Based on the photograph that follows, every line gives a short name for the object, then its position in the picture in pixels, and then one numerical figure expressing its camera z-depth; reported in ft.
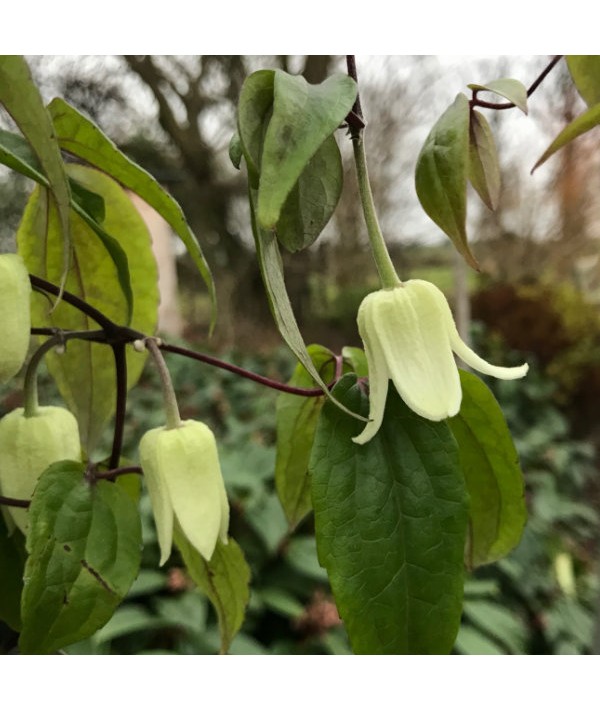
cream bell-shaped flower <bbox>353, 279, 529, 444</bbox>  0.64
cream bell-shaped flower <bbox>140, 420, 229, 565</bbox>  0.72
